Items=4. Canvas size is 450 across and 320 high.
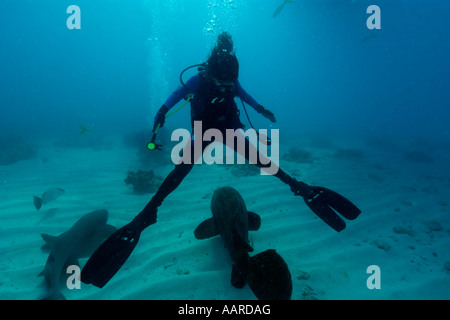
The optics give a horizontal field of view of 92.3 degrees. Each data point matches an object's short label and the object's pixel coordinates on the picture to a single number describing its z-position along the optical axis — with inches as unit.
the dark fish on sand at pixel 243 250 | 80.9
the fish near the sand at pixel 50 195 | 209.5
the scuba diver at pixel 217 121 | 136.8
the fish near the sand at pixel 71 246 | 124.1
